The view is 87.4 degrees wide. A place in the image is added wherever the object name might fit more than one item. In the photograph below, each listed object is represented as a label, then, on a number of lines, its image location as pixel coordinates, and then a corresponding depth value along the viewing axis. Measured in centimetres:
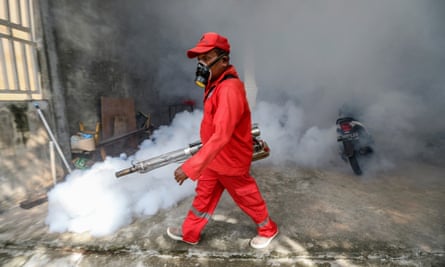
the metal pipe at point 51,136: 356
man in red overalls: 168
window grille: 324
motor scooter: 399
